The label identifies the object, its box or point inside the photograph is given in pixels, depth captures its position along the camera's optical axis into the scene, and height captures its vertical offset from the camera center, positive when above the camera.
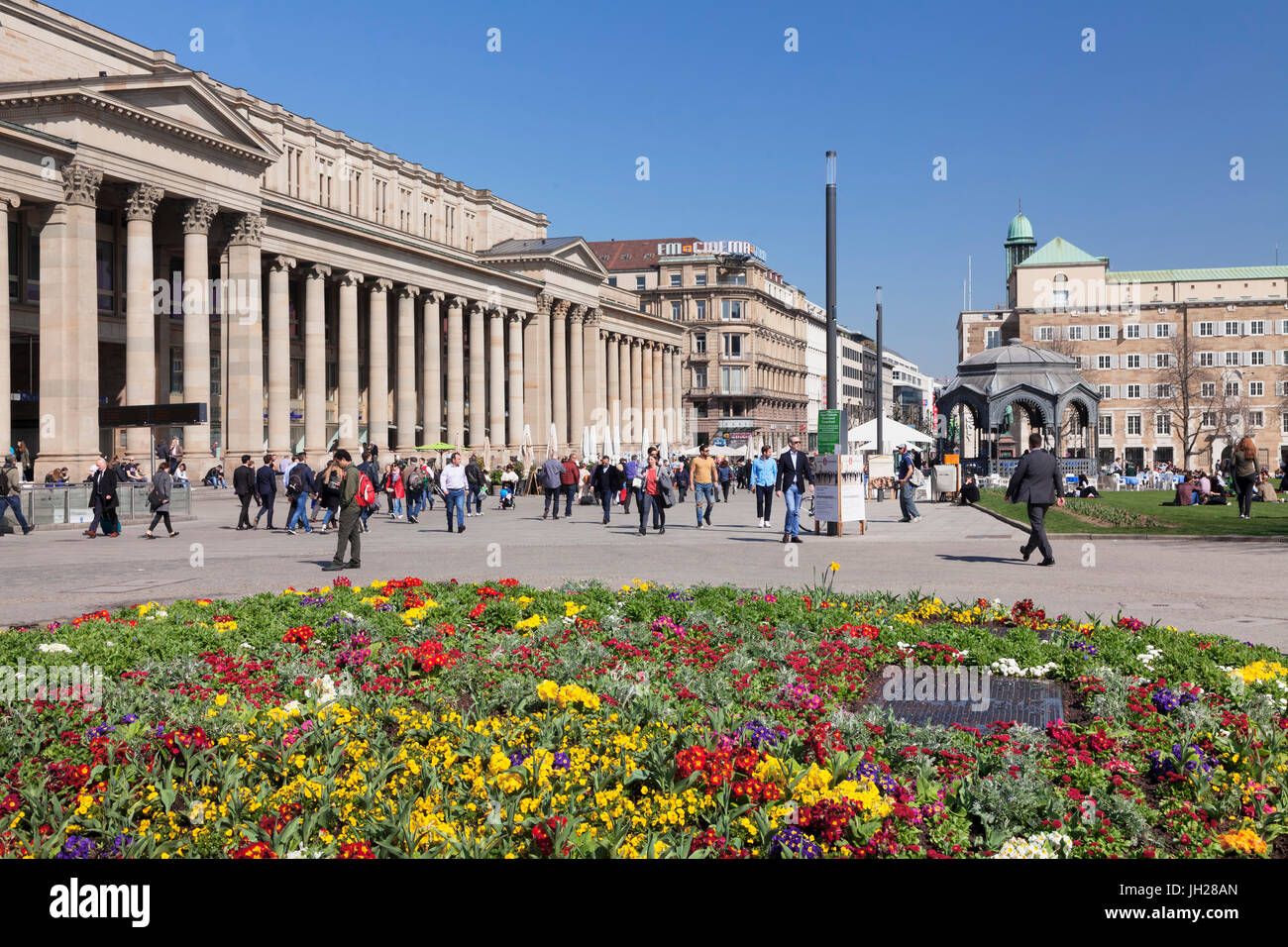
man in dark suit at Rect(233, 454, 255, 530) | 28.95 +0.04
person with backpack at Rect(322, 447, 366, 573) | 18.50 -0.35
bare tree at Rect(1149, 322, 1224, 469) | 107.50 +8.41
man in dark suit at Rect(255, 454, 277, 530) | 29.05 +0.06
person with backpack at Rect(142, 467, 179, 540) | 26.29 -0.22
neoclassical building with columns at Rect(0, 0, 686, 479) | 43.25 +10.69
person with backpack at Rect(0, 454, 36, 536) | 27.17 -0.08
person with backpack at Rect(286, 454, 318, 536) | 27.28 -0.06
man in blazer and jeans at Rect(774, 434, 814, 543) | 23.94 +0.04
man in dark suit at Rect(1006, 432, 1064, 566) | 18.89 -0.04
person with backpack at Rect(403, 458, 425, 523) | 33.44 -0.11
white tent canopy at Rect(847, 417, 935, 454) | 50.38 +1.98
